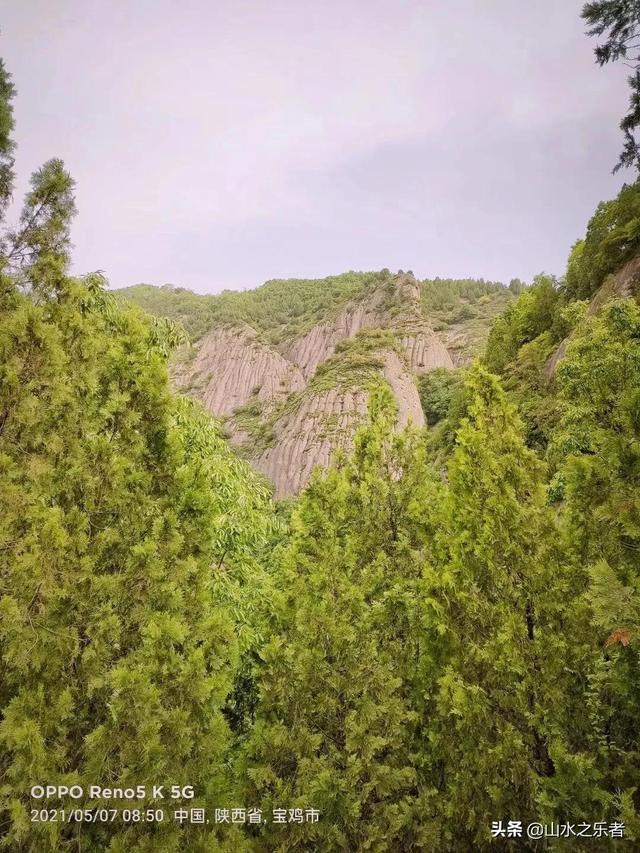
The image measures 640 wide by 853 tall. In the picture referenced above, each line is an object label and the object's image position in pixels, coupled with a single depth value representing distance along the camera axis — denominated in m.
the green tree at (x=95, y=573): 4.18
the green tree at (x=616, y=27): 7.71
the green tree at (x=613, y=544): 3.97
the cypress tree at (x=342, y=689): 5.68
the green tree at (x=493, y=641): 5.70
